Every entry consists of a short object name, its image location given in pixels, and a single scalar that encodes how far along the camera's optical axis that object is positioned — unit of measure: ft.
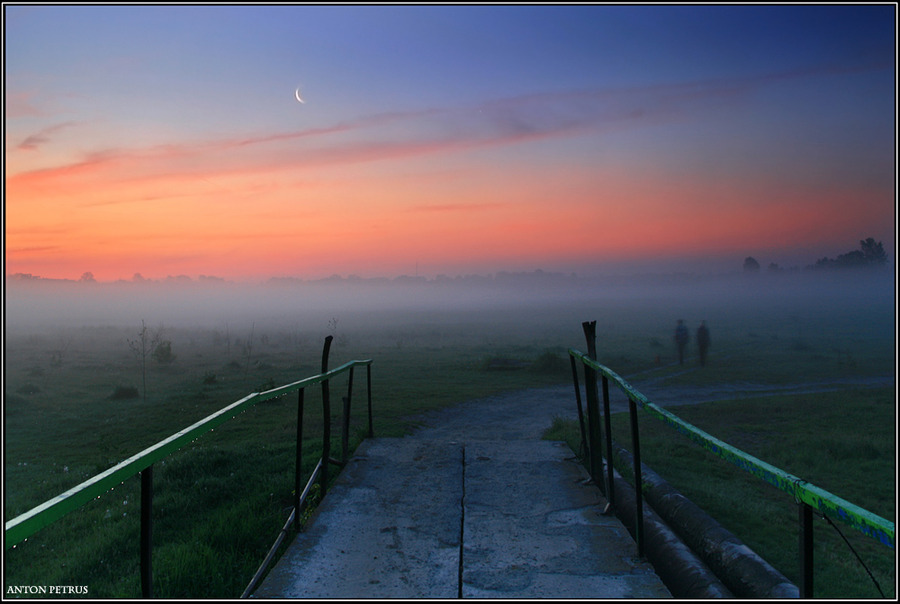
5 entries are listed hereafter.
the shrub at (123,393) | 64.61
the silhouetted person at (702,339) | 99.45
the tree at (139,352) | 75.32
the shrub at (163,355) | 98.27
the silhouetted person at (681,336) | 104.32
